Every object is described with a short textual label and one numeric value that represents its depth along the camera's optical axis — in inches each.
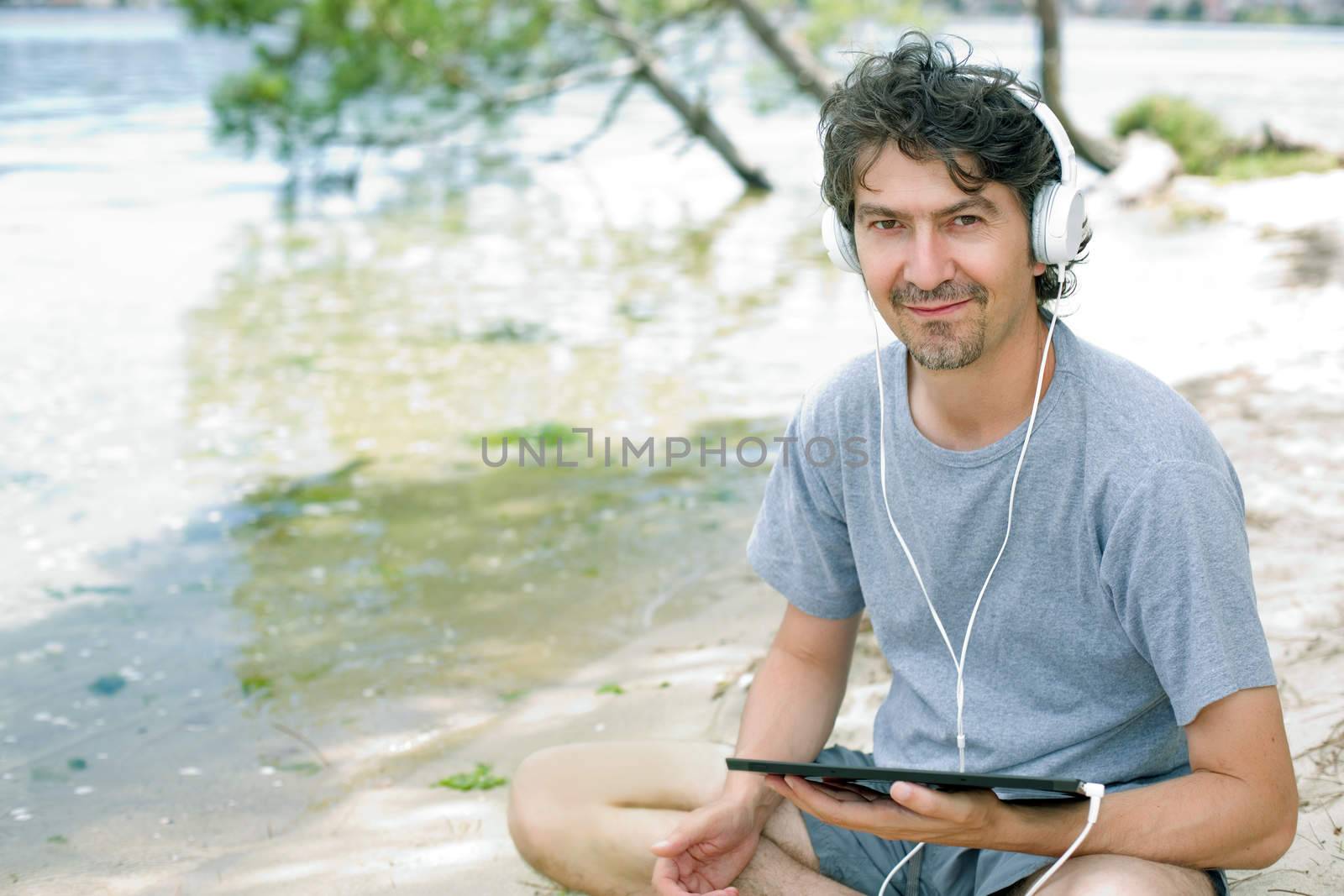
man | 64.6
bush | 515.2
